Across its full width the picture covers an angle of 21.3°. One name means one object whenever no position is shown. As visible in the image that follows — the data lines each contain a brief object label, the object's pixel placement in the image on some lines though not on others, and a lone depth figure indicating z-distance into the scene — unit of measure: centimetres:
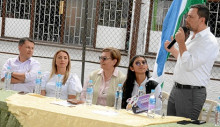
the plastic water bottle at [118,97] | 522
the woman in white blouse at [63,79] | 622
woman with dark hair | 568
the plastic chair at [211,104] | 591
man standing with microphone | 525
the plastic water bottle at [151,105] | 472
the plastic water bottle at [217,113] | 468
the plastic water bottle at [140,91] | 543
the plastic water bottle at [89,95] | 534
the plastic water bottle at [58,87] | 593
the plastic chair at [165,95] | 634
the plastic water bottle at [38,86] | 598
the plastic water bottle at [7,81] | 635
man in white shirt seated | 671
